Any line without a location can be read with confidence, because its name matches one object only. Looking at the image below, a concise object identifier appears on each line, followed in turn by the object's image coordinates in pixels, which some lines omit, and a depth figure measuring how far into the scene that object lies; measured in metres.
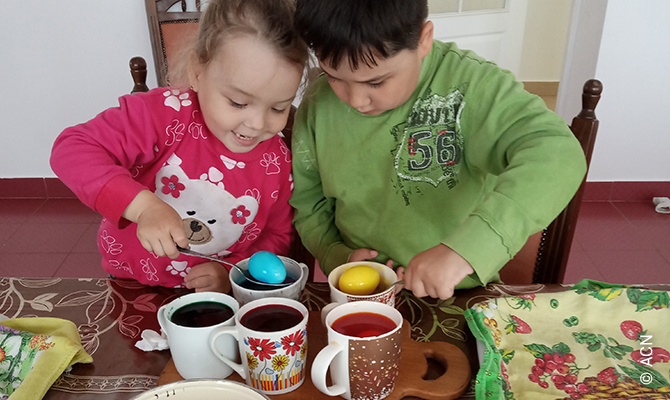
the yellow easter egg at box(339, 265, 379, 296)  0.74
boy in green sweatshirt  0.69
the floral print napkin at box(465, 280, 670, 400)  0.66
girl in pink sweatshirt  0.81
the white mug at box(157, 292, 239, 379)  0.64
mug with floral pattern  0.62
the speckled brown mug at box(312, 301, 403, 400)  0.60
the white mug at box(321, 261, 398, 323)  0.71
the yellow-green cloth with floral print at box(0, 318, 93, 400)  0.65
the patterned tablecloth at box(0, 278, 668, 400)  0.69
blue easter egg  0.77
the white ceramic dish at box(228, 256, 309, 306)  0.72
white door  3.05
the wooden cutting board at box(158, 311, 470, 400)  0.66
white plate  0.51
